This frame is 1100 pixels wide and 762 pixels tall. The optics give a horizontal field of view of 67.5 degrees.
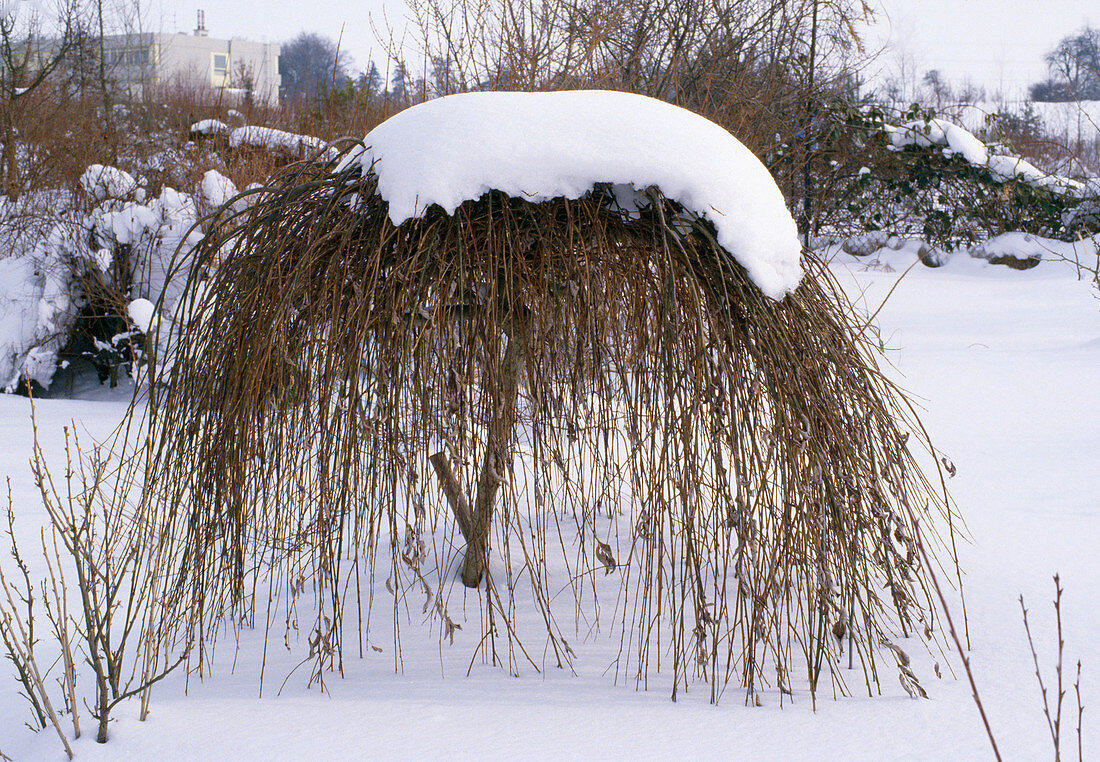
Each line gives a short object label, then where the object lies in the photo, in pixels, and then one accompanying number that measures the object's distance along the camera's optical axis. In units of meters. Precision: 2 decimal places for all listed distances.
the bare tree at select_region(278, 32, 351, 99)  45.71
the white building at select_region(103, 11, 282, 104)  45.44
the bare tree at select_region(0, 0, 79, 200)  7.83
